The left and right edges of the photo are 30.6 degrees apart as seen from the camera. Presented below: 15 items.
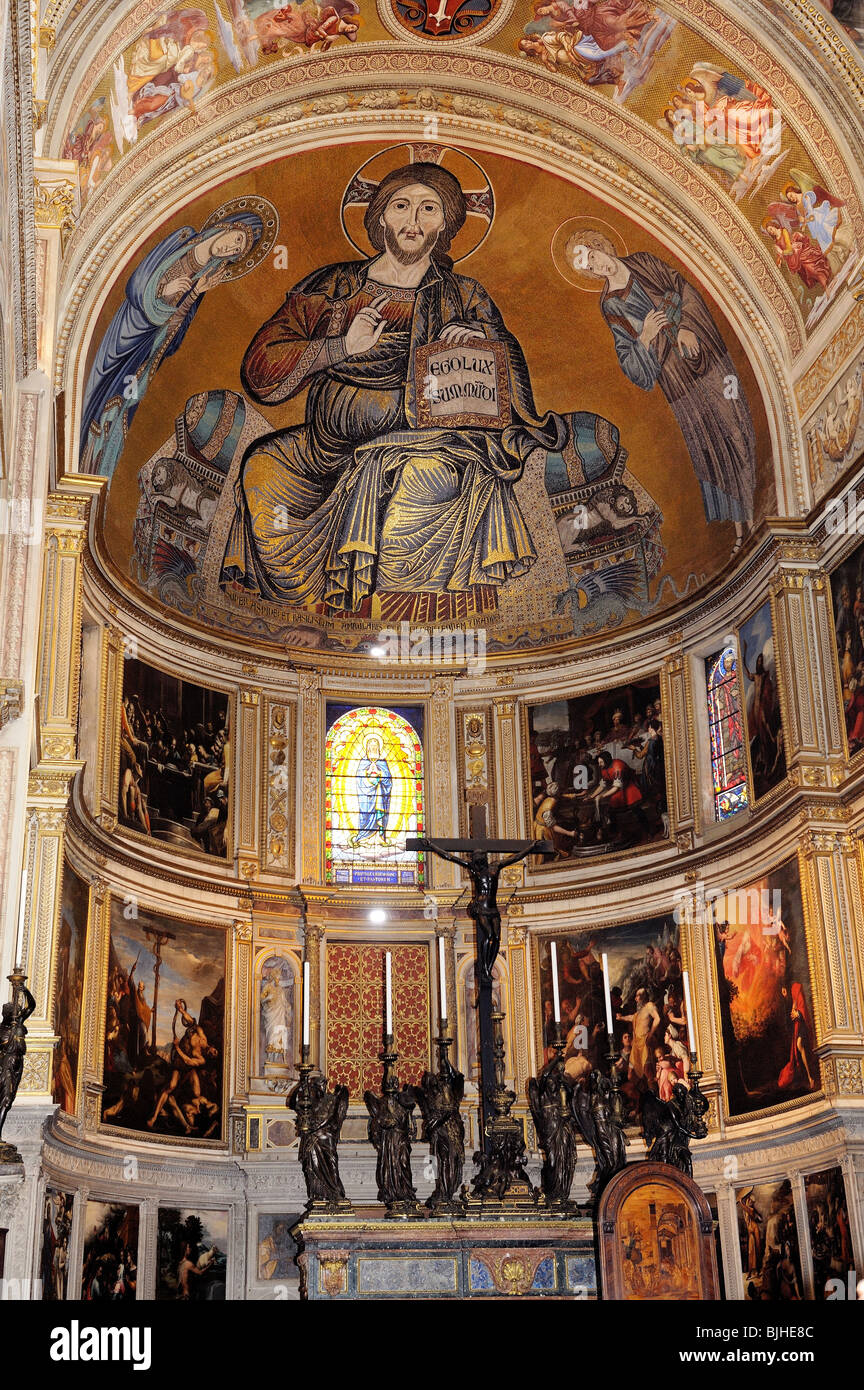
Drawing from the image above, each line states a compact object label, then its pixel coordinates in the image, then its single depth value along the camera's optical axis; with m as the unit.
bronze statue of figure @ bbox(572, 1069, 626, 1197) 16.84
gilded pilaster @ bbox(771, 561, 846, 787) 21.53
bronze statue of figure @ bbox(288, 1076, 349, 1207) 16.16
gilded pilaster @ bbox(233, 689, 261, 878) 25.67
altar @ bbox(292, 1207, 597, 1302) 15.53
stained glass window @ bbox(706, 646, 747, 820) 24.17
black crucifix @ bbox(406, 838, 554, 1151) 17.22
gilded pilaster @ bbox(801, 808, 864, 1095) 19.83
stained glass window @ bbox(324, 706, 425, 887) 26.83
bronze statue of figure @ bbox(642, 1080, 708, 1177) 16.84
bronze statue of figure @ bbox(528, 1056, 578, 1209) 17.03
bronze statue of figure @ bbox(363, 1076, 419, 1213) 16.59
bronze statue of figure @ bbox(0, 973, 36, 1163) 10.94
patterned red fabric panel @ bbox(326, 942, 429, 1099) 25.28
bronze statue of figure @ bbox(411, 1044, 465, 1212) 16.75
